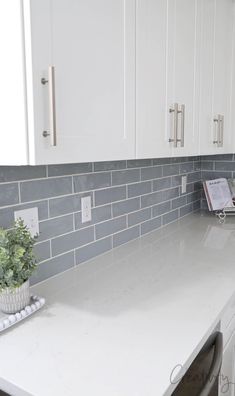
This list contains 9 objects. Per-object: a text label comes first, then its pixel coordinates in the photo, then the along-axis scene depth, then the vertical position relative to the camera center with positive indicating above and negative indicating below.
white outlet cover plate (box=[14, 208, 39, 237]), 1.08 -0.19
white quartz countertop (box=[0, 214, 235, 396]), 0.69 -0.43
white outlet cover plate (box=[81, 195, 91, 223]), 1.35 -0.19
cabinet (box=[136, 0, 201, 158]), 1.09 +0.30
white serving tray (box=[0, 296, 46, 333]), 0.87 -0.41
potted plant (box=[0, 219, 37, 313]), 0.87 -0.28
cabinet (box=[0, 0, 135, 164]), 0.72 +0.19
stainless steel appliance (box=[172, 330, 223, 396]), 0.89 -0.57
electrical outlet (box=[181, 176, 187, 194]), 2.20 -0.16
